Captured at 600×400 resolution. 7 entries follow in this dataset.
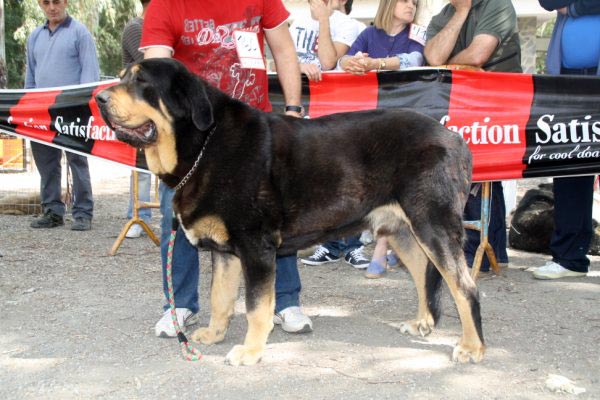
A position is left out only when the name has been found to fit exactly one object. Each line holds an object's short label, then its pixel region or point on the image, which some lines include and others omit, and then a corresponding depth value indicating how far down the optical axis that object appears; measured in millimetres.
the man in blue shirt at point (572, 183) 5594
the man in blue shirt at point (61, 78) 8117
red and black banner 5551
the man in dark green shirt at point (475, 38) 5582
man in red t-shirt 4129
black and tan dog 3695
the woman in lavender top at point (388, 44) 5898
